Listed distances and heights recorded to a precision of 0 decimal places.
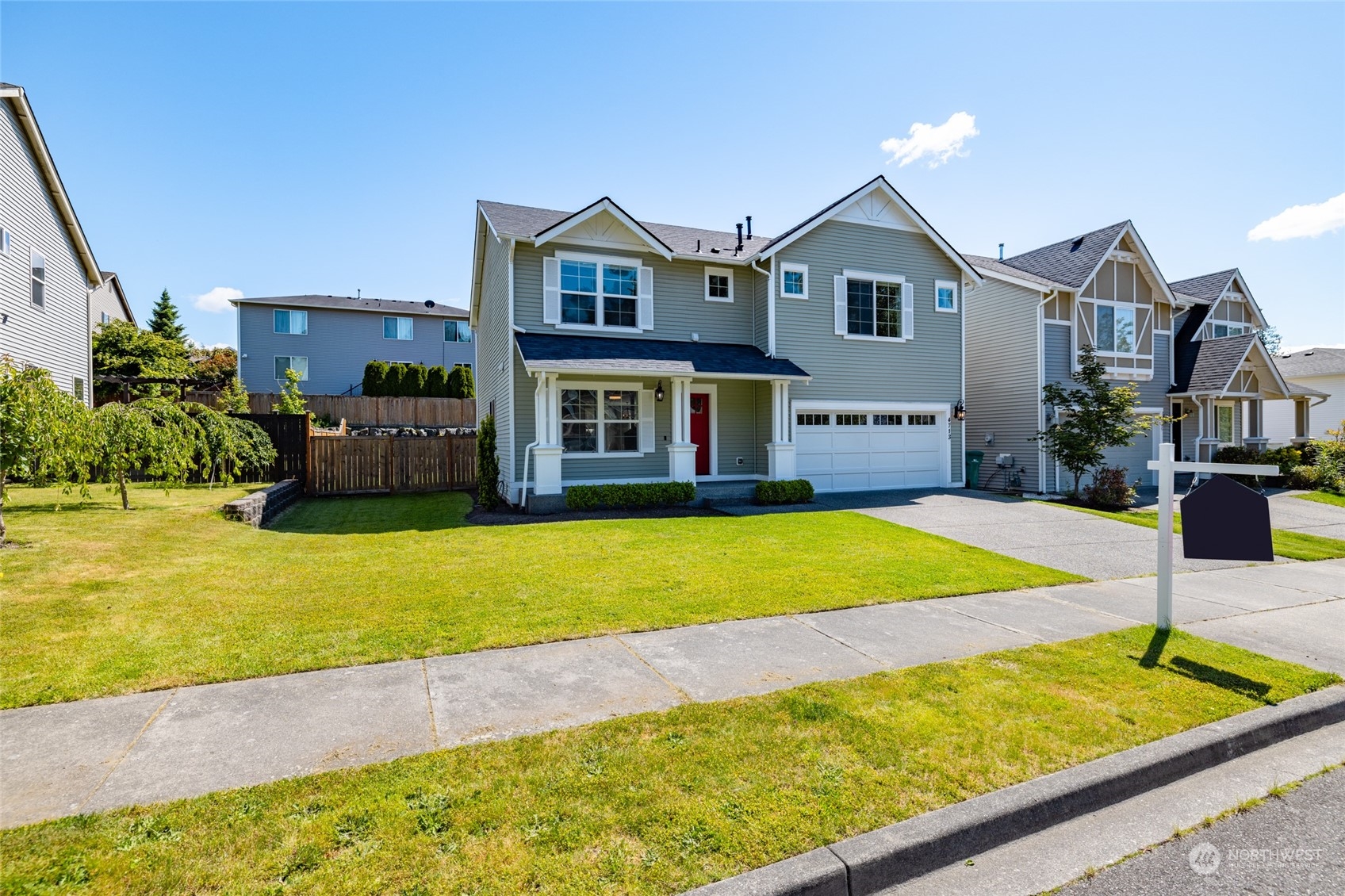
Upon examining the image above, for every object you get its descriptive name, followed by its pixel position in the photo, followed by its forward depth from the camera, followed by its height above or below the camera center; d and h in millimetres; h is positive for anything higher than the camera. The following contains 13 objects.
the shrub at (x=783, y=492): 14500 -1337
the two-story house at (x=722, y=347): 14406 +2206
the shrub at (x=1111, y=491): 15797 -1540
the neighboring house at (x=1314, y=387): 31312 +2221
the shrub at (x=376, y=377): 29703 +2898
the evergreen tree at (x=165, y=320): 39781 +7703
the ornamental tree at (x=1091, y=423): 16516 +194
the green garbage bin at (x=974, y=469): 19109 -1121
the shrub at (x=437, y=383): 30578 +2665
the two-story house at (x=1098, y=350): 19219 +2544
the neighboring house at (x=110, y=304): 32438 +7507
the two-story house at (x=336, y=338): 31469 +5301
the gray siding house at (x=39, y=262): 14094 +4546
